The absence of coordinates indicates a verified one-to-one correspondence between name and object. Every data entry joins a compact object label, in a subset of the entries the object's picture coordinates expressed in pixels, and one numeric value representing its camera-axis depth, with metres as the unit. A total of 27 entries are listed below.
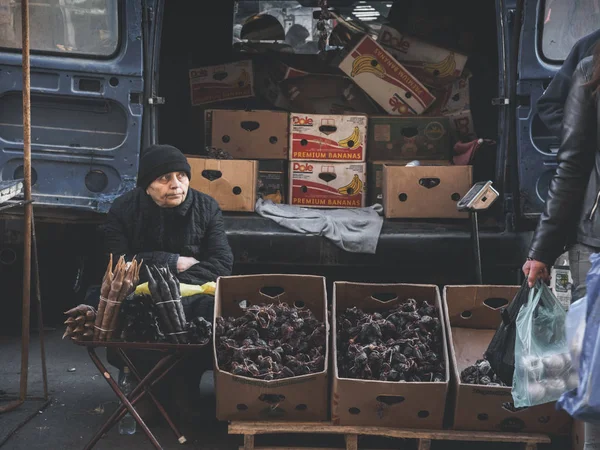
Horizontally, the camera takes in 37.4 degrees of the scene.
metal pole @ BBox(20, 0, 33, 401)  4.52
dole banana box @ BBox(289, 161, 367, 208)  6.33
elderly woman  4.61
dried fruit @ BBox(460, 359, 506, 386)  4.12
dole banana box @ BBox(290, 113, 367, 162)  6.31
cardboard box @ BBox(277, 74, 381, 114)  6.88
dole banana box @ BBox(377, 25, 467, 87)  6.83
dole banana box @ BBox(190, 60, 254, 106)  7.02
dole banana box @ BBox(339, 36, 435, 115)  6.63
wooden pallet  3.99
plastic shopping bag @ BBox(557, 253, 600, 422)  2.74
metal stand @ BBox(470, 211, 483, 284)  5.13
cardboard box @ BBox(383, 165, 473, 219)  5.86
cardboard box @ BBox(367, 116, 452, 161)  6.48
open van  5.52
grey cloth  5.68
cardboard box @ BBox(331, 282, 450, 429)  3.94
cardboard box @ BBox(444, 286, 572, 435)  3.97
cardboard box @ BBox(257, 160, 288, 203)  6.40
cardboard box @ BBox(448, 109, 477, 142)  6.62
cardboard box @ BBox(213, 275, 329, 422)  4.01
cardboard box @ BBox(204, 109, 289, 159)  6.38
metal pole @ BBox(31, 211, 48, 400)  4.82
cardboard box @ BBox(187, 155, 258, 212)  6.00
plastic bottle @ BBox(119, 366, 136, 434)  4.51
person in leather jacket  3.25
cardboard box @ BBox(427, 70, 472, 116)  6.78
